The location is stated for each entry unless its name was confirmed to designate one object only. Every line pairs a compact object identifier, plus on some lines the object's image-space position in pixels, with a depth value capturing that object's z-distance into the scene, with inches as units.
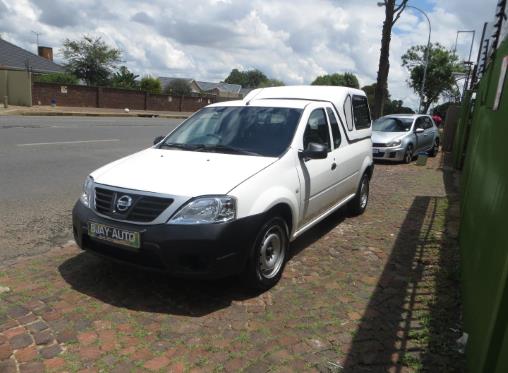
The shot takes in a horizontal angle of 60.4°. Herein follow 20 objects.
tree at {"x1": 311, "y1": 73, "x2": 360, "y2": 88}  3386.8
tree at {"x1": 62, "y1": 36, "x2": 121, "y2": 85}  1927.9
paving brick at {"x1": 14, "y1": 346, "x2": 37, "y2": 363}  115.7
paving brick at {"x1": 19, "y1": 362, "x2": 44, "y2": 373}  111.2
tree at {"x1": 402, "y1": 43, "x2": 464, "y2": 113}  1852.9
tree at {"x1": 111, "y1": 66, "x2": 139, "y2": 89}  2025.1
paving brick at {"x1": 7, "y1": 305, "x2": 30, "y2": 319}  136.5
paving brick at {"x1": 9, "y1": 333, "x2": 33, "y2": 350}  121.2
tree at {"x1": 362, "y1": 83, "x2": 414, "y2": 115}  2009.7
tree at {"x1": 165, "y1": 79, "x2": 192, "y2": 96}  3212.1
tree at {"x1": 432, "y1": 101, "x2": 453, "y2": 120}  1879.3
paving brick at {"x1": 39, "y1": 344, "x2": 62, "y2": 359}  117.7
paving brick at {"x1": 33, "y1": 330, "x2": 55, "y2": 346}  123.5
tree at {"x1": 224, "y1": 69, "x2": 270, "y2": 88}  5718.5
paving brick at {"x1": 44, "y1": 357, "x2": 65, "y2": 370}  113.0
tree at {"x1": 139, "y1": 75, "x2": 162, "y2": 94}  2139.5
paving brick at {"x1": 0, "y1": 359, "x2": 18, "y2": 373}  110.5
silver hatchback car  545.3
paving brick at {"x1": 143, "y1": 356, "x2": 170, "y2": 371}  114.9
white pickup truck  138.0
